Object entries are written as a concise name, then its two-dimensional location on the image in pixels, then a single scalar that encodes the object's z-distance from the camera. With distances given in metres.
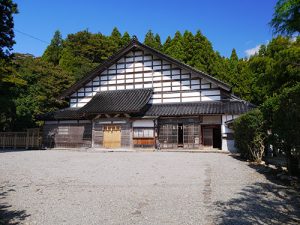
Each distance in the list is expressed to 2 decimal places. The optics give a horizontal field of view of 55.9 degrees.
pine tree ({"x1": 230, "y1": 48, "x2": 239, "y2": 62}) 42.13
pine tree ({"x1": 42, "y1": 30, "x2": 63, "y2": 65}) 46.28
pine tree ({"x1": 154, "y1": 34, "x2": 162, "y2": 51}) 42.98
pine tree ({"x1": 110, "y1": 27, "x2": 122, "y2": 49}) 45.91
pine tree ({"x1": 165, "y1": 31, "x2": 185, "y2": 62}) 38.00
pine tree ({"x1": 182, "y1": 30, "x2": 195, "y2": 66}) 38.42
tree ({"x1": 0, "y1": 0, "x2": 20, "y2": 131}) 18.41
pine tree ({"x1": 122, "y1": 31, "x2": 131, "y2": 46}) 46.06
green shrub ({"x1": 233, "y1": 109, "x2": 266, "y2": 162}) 10.96
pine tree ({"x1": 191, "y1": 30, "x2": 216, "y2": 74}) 36.69
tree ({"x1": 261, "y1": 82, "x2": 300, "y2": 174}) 6.22
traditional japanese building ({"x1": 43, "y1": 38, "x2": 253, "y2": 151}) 21.80
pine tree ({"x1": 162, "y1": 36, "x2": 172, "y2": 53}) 42.37
